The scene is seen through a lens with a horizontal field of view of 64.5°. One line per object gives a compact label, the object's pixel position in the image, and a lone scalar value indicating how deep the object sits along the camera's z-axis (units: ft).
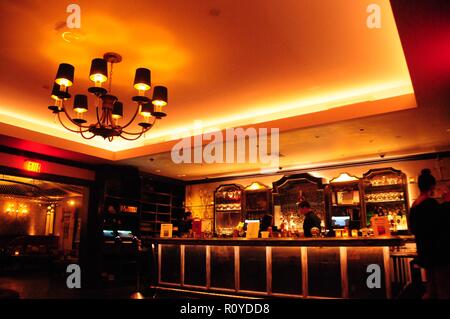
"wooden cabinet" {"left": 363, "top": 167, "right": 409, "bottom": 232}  26.43
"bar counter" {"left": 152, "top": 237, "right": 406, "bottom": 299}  16.28
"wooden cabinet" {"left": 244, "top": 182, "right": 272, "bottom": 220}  32.24
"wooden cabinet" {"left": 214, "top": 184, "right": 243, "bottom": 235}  34.09
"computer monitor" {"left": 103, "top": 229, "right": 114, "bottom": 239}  28.53
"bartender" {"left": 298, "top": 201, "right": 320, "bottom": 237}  19.89
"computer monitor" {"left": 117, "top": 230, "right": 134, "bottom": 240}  29.81
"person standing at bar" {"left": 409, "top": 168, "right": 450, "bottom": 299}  10.12
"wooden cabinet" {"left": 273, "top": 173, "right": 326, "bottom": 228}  29.53
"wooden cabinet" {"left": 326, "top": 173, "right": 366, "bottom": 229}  27.71
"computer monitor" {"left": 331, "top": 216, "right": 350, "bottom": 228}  27.89
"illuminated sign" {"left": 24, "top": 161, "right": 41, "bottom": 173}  24.83
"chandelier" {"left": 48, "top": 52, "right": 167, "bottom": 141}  13.32
